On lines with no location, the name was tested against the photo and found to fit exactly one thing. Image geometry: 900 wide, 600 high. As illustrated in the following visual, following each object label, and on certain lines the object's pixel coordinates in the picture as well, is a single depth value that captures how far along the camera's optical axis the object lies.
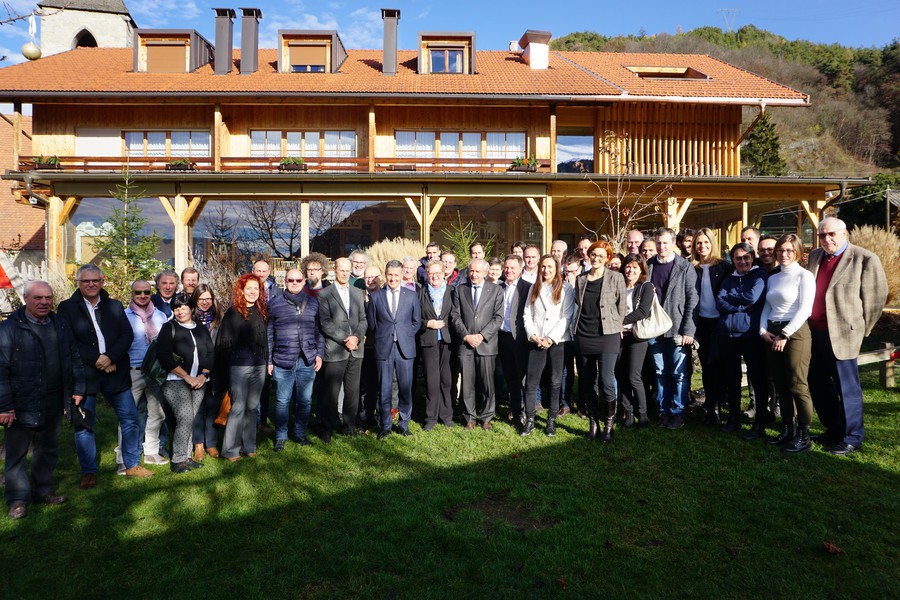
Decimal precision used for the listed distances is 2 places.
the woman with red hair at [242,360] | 5.25
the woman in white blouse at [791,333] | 5.04
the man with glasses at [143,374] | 5.12
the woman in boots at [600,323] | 5.68
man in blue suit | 6.02
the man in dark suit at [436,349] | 6.22
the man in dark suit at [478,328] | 6.17
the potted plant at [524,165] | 16.59
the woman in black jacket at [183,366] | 4.91
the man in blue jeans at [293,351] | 5.54
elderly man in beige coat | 5.01
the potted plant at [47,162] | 16.08
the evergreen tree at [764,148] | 31.08
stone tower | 27.86
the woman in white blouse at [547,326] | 5.89
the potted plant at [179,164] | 16.09
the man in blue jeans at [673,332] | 5.94
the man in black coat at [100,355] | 4.69
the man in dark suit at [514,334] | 6.24
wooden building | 16.19
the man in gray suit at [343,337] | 5.81
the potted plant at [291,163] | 16.27
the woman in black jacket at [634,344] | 5.87
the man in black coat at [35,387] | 4.19
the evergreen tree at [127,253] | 8.96
